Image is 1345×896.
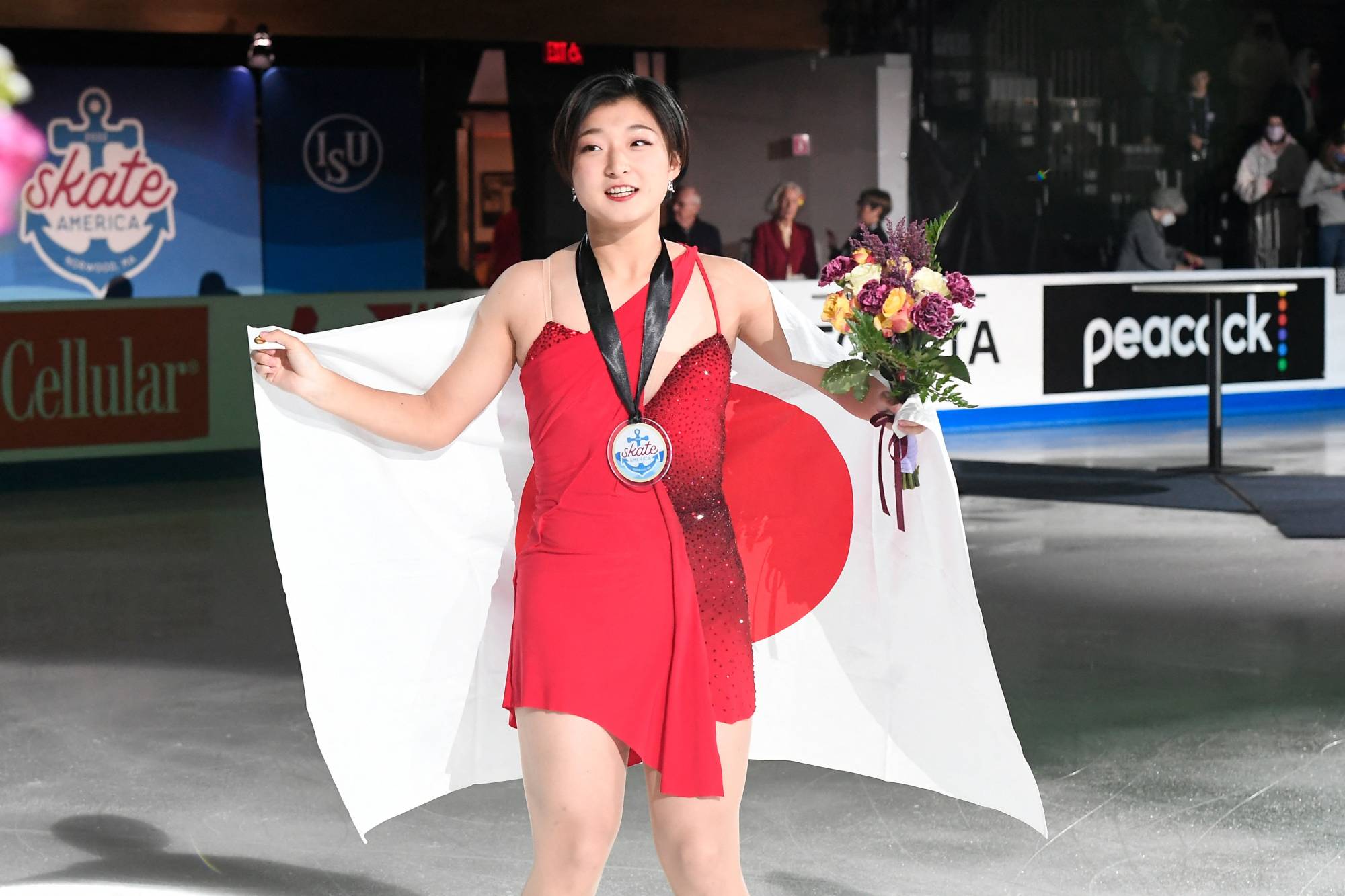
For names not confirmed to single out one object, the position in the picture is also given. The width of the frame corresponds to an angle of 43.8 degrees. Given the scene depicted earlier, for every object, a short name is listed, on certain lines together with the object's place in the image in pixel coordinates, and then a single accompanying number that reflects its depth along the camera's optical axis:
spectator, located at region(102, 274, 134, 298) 15.57
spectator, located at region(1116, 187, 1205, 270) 16.12
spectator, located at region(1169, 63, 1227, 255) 19.69
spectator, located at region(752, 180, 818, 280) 14.38
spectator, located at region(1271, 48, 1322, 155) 20.02
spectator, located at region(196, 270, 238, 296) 16.09
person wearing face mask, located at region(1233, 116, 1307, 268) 18.14
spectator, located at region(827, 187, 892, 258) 14.08
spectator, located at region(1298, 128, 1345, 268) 16.58
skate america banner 16.56
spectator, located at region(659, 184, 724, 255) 13.98
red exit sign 18.03
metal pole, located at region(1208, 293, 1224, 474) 11.35
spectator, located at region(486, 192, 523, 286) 16.55
